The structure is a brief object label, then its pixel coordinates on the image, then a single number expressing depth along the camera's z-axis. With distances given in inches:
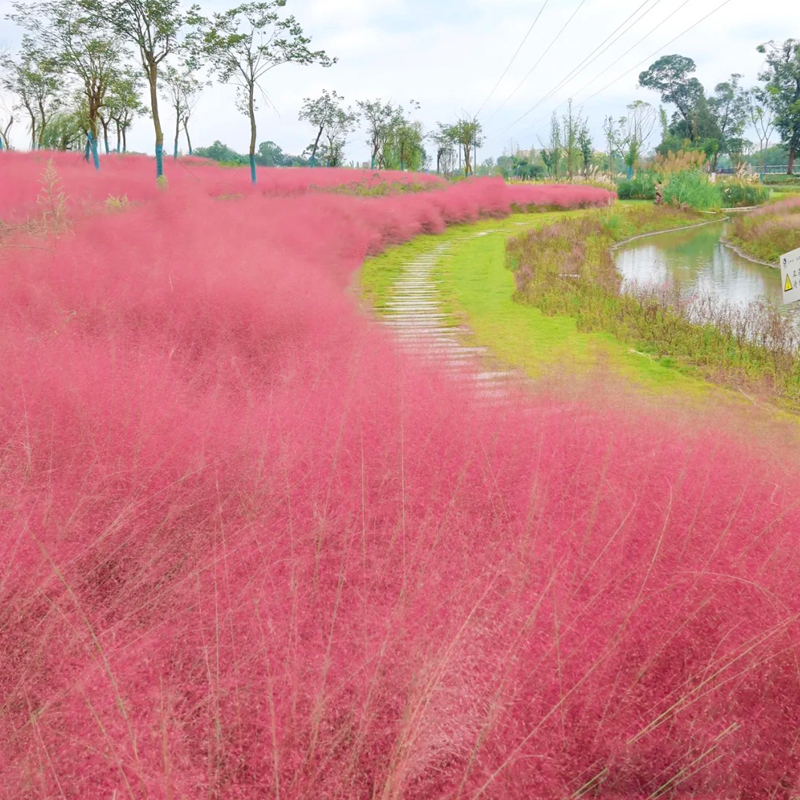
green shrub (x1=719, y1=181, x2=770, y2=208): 1362.0
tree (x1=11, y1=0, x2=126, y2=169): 810.8
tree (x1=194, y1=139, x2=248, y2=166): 3154.0
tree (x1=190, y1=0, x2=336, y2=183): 860.6
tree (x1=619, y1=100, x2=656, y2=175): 1940.5
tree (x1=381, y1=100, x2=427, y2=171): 1768.8
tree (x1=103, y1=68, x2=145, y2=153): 976.9
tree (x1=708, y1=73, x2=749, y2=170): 2699.3
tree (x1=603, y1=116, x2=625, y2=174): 2499.0
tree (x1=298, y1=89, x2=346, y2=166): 1568.7
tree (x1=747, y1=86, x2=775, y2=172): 2354.3
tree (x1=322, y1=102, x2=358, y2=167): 1642.6
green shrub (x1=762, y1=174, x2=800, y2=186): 2027.6
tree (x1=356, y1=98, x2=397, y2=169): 1731.1
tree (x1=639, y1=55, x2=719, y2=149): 2637.8
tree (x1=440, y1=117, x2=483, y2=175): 1640.0
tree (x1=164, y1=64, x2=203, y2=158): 1325.0
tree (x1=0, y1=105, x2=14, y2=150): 1544.9
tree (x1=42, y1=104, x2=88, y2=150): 1611.7
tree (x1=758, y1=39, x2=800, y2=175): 2214.6
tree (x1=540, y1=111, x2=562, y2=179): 2657.7
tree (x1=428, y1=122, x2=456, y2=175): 2171.5
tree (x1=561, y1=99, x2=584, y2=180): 2176.4
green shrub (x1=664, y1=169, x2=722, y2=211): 1229.7
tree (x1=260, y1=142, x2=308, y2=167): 2976.4
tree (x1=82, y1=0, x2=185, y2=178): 702.5
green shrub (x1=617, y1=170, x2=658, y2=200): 1482.5
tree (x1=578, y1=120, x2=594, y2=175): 2469.6
